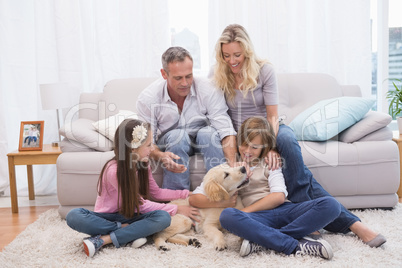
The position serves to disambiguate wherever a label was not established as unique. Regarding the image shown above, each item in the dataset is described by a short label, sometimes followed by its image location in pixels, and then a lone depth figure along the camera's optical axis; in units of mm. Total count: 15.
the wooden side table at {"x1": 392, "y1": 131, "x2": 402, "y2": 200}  2672
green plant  3020
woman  2016
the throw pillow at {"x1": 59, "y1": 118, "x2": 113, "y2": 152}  2447
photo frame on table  2832
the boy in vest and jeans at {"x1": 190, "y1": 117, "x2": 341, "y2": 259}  1727
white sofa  2320
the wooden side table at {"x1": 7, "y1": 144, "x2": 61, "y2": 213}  2713
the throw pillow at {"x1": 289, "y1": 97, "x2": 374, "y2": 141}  2416
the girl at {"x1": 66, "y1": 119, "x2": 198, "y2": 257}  1862
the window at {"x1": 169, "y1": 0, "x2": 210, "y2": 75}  3402
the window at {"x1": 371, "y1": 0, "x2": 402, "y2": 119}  3527
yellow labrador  1895
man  2193
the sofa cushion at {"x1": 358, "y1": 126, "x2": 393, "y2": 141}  2412
